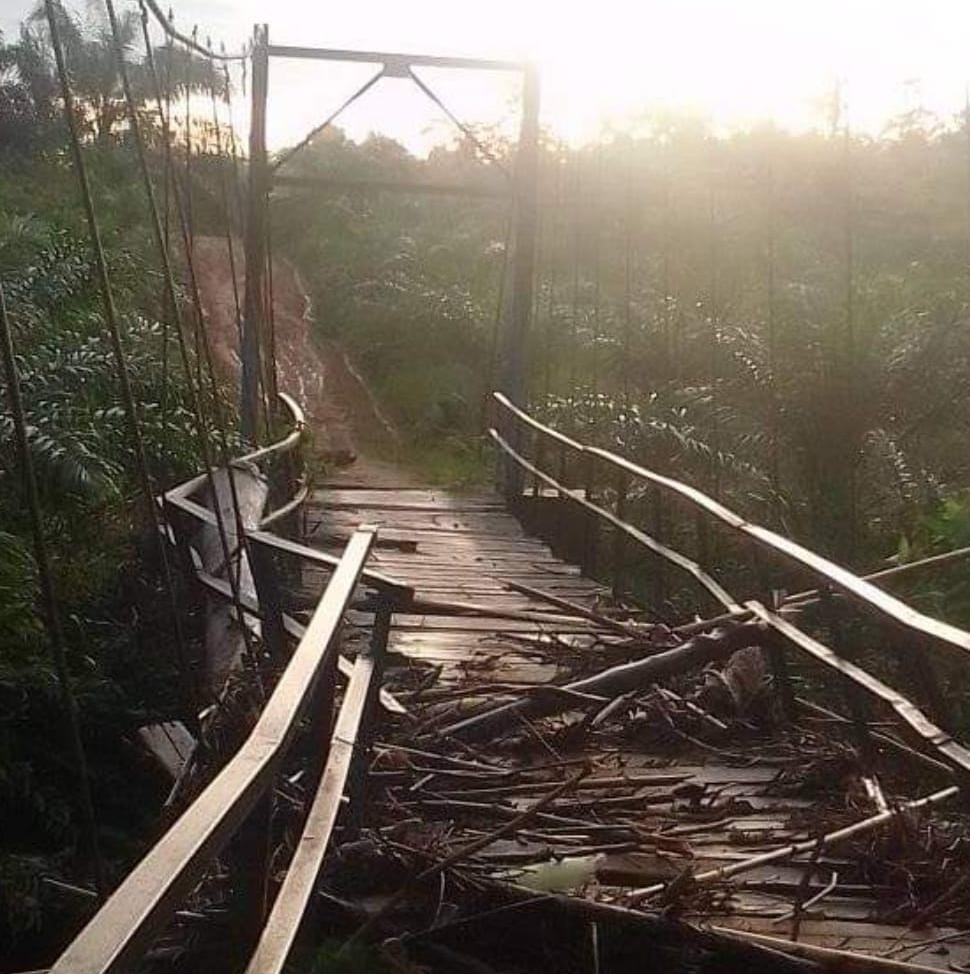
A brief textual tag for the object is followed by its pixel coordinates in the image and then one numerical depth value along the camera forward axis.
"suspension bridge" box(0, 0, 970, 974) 2.16
